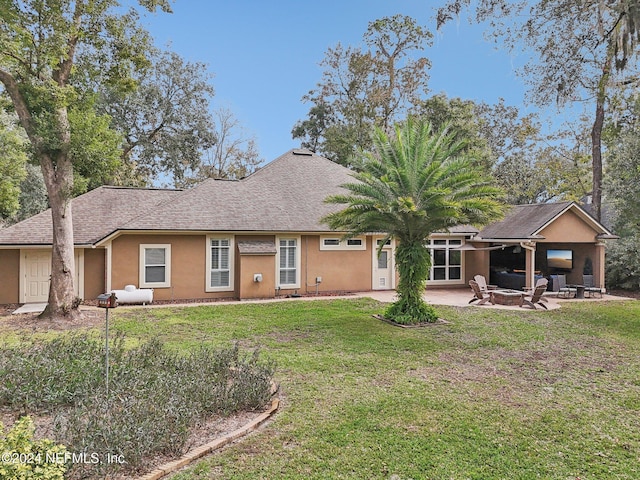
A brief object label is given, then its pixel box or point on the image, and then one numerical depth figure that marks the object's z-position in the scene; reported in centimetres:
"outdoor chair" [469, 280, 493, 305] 1366
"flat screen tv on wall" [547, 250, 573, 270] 1805
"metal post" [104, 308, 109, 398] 514
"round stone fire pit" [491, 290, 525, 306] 1337
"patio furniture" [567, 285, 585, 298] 1567
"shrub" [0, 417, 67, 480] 289
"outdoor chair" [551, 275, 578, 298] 1587
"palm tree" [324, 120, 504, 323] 1015
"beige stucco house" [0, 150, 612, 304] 1359
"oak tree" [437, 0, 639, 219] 939
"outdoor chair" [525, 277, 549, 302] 1391
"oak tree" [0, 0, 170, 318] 974
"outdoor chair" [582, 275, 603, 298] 1596
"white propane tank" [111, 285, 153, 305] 1300
